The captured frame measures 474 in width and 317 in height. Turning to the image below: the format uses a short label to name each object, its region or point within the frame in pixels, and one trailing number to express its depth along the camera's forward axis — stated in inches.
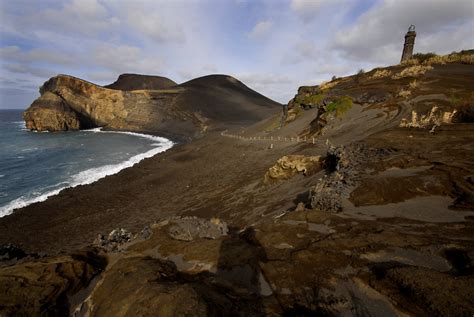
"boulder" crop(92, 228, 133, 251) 287.4
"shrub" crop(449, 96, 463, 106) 713.5
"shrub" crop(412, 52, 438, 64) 1399.0
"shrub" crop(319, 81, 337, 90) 1561.3
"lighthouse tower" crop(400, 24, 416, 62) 1443.0
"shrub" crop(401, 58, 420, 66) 1367.9
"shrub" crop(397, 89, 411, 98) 922.7
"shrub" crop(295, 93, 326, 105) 1470.4
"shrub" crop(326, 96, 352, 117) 1059.9
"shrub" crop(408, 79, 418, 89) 976.3
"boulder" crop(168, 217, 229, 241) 303.7
